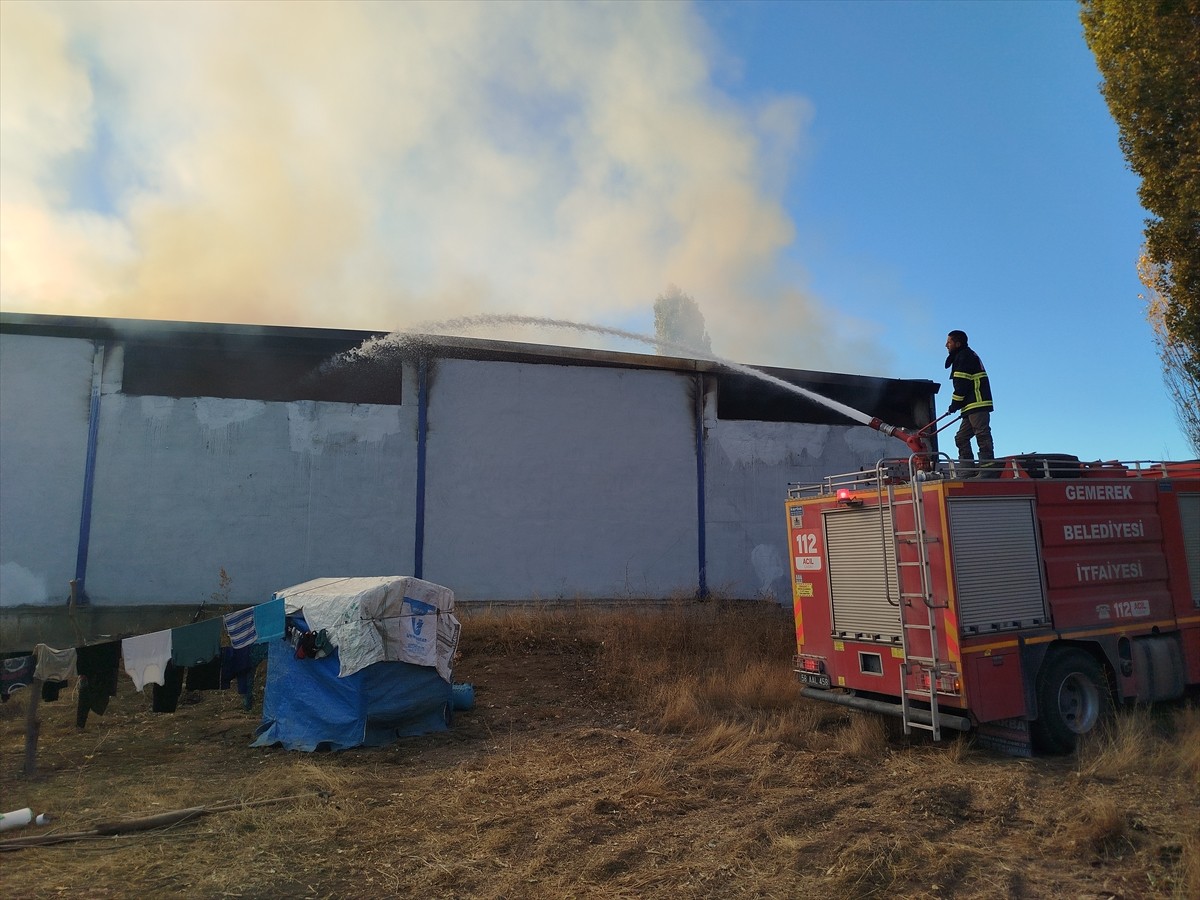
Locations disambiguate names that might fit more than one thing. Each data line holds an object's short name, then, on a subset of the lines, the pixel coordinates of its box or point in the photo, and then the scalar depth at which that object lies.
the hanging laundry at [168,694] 8.11
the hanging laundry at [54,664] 7.10
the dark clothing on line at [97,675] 7.61
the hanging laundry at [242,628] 8.20
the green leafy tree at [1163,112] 9.23
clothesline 7.21
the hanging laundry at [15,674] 6.99
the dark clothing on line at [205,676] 8.23
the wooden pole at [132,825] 5.18
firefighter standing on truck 8.91
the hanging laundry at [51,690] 7.43
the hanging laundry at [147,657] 7.84
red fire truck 6.87
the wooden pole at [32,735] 6.92
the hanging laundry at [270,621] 8.09
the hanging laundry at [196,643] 8.00
